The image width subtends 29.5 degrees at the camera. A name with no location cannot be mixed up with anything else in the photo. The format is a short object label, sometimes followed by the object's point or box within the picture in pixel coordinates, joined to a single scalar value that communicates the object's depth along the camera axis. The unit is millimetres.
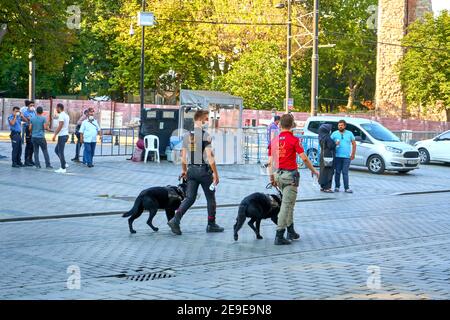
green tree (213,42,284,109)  50531
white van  26172
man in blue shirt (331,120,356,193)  19828
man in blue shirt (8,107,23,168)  23125
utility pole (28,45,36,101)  41656
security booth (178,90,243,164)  27734
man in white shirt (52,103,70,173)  22469
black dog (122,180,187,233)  12078
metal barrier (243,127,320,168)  28934
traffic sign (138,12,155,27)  34188
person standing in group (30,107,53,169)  22562
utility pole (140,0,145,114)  39031
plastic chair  27281
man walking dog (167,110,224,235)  12156
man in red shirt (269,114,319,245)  11289
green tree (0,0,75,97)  27203
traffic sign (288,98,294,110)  40000
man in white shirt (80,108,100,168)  24234
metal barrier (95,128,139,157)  30453
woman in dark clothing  19719
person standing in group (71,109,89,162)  25450
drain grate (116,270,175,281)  8805
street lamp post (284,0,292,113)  41125
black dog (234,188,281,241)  11531
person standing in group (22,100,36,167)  23653
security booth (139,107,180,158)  27609
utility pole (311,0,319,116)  35312
